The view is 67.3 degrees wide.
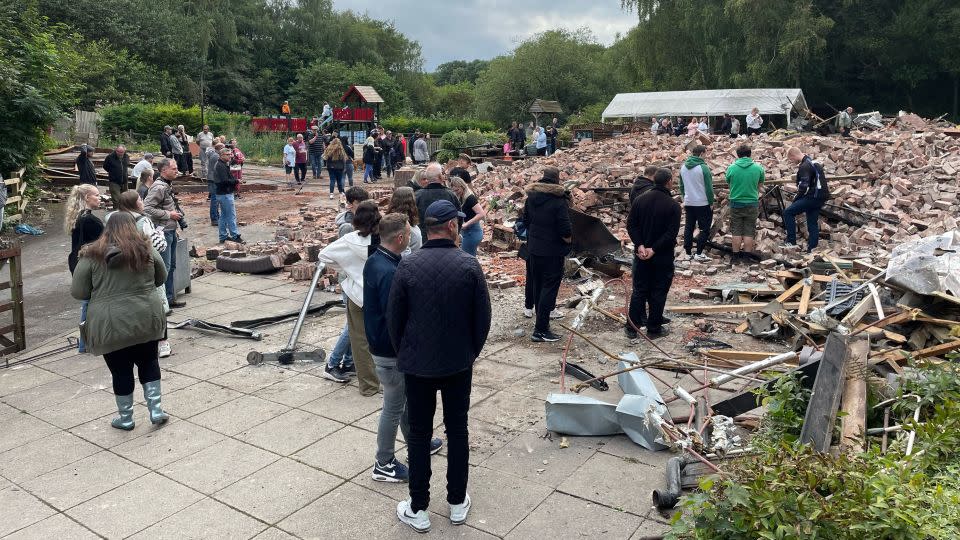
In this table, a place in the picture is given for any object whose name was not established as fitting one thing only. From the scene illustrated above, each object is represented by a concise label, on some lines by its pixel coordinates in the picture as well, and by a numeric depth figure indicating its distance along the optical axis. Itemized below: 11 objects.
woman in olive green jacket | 5.11
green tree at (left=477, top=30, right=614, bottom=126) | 52.47
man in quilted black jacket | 3.83
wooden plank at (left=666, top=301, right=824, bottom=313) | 8.15
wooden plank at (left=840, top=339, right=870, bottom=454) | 4.20
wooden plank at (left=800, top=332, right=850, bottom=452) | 4.22
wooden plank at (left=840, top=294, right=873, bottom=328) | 6.45
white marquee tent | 29.50
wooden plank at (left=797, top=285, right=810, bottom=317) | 7.26
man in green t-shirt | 10.48
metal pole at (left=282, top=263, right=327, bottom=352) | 7.20
